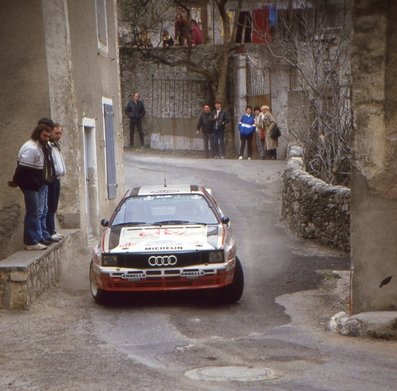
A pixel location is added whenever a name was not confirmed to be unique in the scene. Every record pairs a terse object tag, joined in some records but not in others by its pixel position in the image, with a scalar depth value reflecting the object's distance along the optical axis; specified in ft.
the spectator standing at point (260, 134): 106.32
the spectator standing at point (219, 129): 110.32
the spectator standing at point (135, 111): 116.37
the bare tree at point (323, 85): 73.00
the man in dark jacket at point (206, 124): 110.93
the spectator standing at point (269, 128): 105.60
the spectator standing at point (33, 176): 46.01
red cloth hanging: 120.02
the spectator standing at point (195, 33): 128.06
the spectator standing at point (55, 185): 48.62
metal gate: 124.16
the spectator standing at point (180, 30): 127.95
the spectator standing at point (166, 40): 128.58
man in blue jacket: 108.58
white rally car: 41.11
